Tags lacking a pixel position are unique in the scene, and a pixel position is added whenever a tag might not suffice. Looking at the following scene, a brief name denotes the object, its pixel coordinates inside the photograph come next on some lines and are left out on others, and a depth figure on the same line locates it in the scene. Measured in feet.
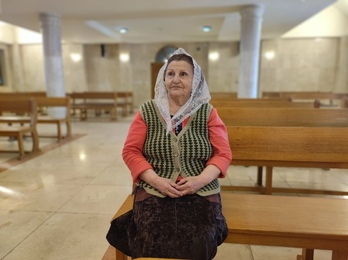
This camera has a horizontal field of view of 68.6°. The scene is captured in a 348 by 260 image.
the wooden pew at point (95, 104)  27.77
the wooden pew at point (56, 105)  17.39
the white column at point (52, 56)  23.16
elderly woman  3.63
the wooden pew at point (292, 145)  5.91
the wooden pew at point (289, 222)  3.95
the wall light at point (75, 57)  38.70
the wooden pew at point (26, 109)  14.25
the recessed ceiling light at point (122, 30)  30.96
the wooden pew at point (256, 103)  12.09
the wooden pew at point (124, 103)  31.19
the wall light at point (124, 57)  38.86
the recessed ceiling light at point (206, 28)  29.78
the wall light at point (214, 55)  38.09
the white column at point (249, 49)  21.02
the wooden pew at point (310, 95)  23.68
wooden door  39.47
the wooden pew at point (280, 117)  9.23
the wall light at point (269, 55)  36.29
